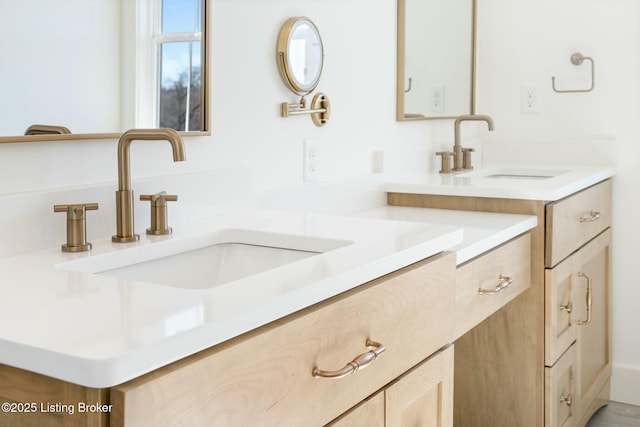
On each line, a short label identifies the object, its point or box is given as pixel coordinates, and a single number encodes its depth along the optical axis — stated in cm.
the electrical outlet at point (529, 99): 289
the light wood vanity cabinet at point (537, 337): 202
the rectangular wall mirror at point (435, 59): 234
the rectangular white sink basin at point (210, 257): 118
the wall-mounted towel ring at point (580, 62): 277
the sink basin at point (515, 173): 254
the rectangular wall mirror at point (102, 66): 115
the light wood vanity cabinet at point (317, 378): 73
